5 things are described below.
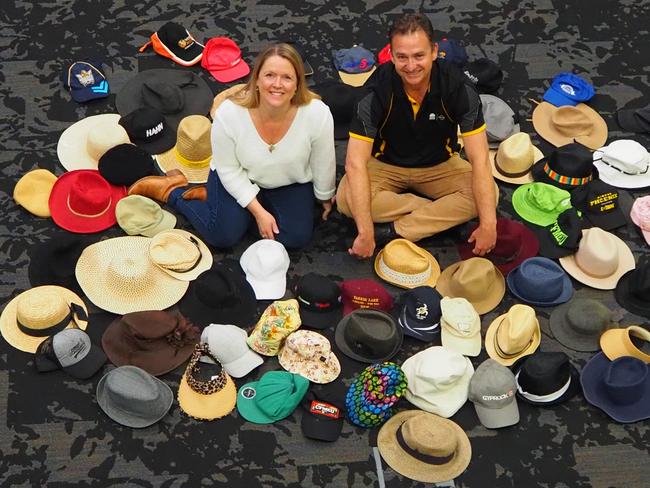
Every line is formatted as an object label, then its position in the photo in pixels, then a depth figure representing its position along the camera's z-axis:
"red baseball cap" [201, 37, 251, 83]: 4.23
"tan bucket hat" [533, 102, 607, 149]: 3.99
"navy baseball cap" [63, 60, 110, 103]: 4.05
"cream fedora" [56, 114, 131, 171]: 3.73
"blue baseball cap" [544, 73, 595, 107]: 4.16
